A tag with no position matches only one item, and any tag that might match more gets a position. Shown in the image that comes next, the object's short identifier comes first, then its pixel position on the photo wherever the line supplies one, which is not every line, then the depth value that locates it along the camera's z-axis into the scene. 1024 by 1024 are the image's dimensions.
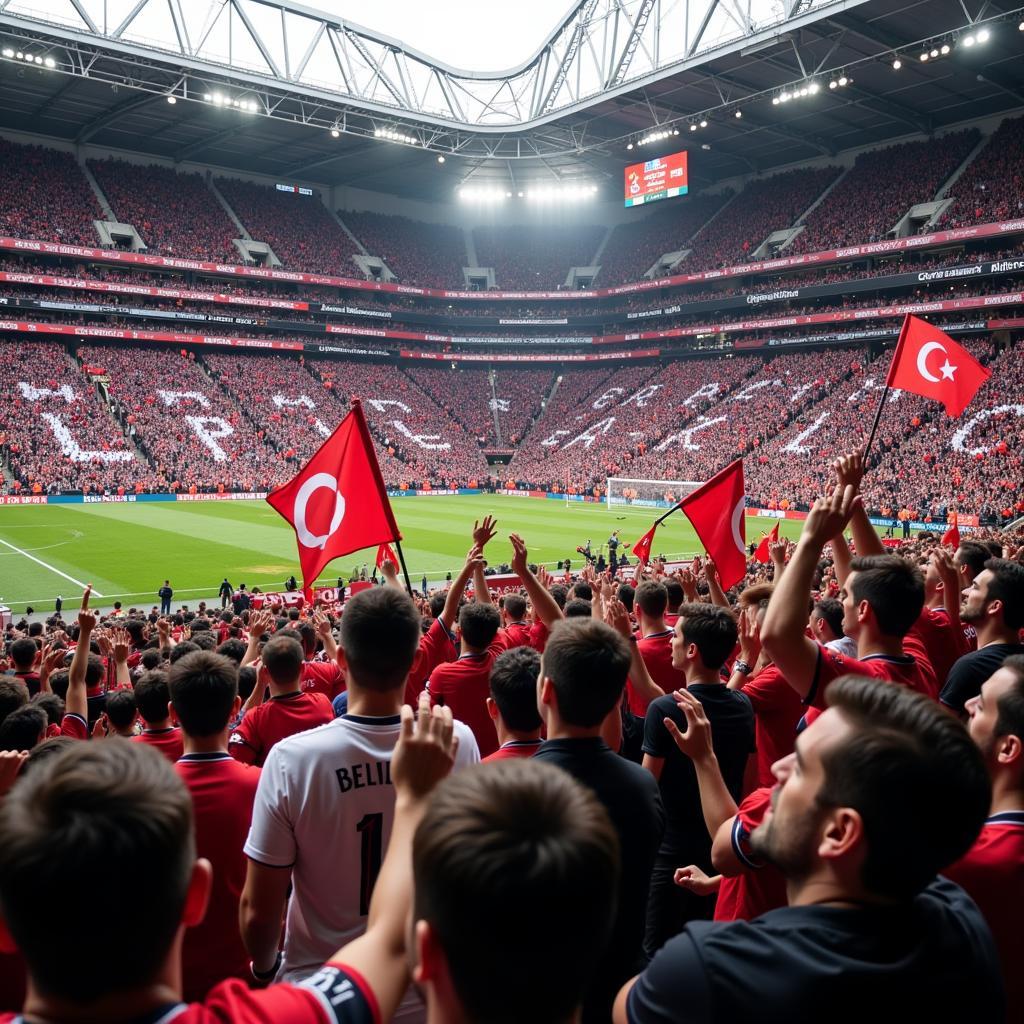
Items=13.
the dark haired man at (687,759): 4.31
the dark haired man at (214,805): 3.47
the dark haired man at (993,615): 4.80
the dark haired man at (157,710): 4.79
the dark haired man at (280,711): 4.92
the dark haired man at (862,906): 1.88
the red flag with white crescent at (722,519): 10.16
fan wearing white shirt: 3.02
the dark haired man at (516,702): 3.65
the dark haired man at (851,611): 3.46
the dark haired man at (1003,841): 2.65
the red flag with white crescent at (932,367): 10.84
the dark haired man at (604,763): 3.00
